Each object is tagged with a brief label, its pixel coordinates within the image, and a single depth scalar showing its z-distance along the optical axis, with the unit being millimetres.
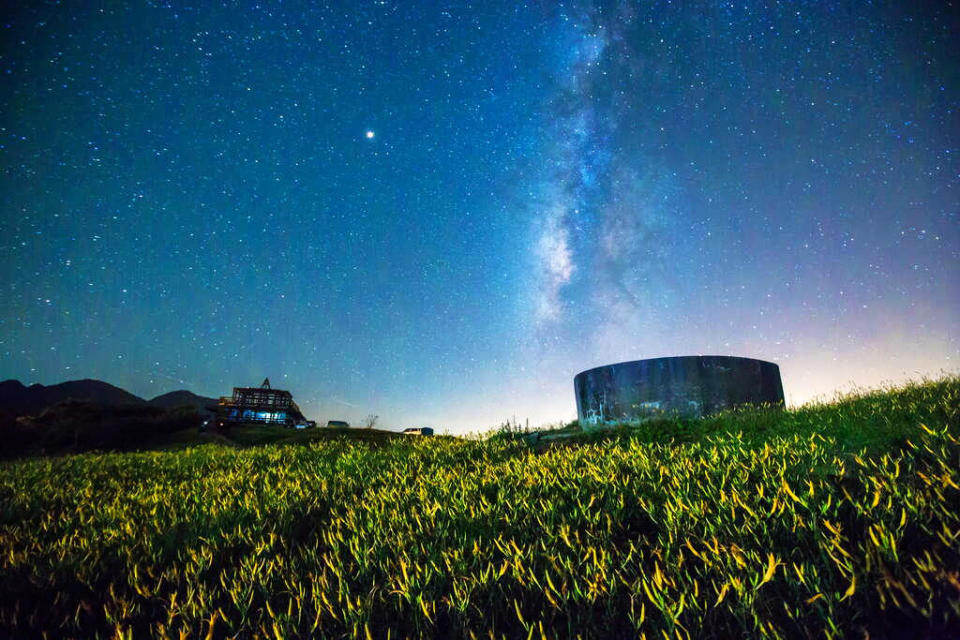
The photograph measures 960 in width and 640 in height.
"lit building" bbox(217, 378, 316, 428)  36969
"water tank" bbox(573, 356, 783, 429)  10906
